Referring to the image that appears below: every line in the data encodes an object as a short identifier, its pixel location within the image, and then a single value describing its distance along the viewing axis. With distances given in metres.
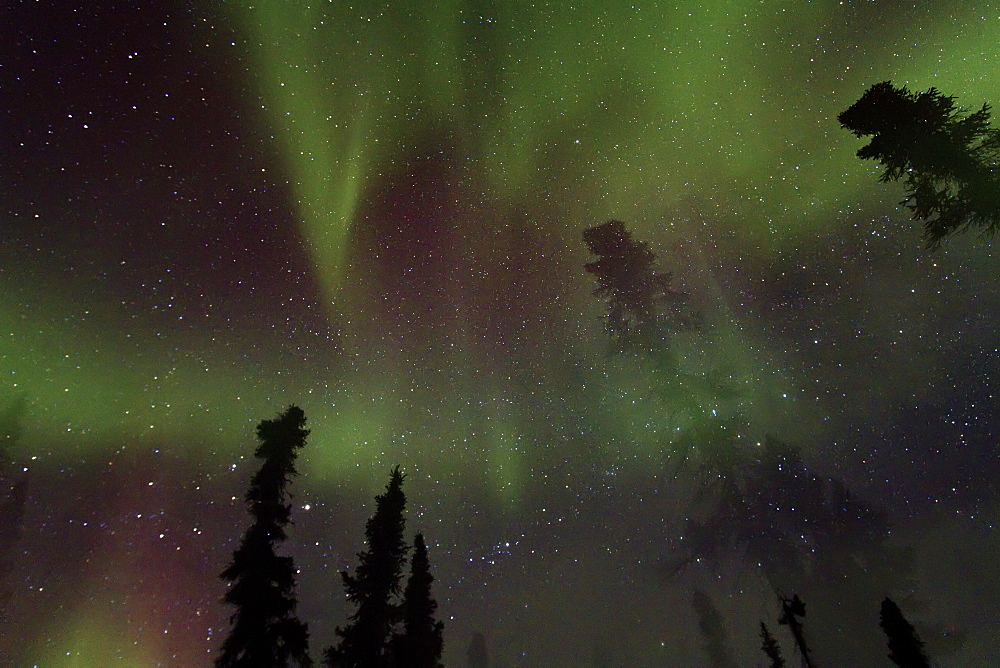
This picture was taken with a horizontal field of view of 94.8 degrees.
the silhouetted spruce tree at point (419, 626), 18.05
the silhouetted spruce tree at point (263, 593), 12.94
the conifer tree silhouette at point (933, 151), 10.16
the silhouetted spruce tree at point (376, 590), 16.12
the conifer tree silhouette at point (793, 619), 12.73
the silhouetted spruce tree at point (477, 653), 56.85
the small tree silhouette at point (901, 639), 11.51
